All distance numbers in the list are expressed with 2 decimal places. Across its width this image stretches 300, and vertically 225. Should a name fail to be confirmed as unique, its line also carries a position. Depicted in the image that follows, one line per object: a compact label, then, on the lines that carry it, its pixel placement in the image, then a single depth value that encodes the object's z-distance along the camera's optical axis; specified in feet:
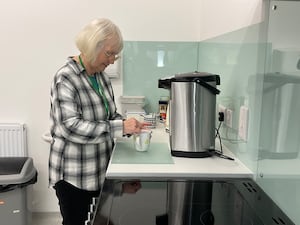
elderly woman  4.98
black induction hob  3.41
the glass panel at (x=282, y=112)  3.27
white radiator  8.51
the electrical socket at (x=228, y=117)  5.51
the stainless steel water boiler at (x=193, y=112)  5.06
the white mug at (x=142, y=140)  5.51
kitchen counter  4.55
